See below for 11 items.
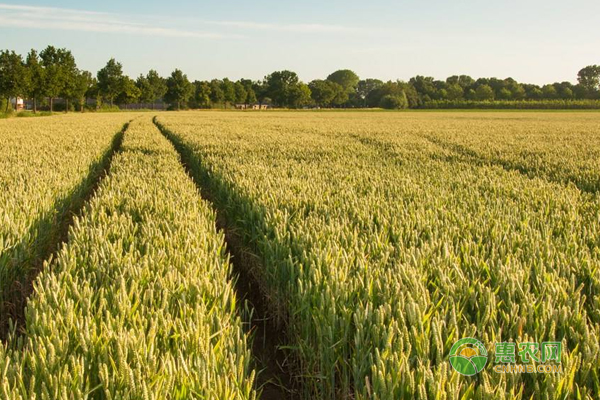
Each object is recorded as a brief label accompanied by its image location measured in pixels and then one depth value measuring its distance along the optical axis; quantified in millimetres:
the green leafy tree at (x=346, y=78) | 183375
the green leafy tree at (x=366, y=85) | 184750
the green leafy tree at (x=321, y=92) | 119750
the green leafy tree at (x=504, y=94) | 119750
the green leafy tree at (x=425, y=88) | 125550
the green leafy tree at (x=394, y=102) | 109438
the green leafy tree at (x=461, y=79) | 162750
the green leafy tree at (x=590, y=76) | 127375
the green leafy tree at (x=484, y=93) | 115125
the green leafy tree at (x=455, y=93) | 119750
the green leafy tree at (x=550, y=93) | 109438
